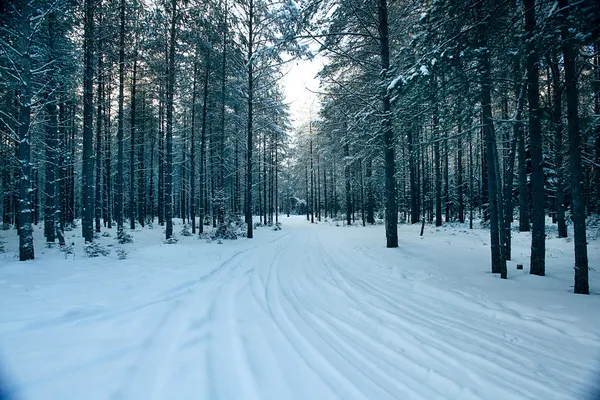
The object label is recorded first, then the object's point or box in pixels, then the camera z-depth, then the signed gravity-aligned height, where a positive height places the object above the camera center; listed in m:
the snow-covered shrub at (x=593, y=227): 10.98 -1.45
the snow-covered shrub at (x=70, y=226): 15.50 -1.44
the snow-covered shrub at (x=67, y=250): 7.53 -1.47
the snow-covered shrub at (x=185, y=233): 14.61 -1.77
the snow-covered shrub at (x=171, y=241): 11.02 -1.71
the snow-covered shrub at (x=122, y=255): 7.20 -1.53
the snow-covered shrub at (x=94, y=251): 7.45 -1.46
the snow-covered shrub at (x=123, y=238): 11.33 -1.58
